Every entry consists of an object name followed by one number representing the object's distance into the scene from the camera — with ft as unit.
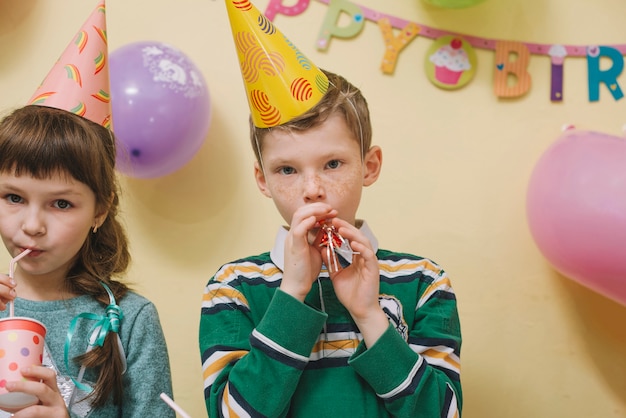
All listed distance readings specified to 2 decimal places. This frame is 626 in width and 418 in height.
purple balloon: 5.04
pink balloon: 4.63
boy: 3.28
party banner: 5.89
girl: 3.66
